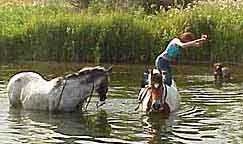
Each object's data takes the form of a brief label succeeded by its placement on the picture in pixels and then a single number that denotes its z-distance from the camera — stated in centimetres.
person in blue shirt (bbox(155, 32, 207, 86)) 1534
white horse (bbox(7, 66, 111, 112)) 1497
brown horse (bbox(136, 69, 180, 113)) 1438
